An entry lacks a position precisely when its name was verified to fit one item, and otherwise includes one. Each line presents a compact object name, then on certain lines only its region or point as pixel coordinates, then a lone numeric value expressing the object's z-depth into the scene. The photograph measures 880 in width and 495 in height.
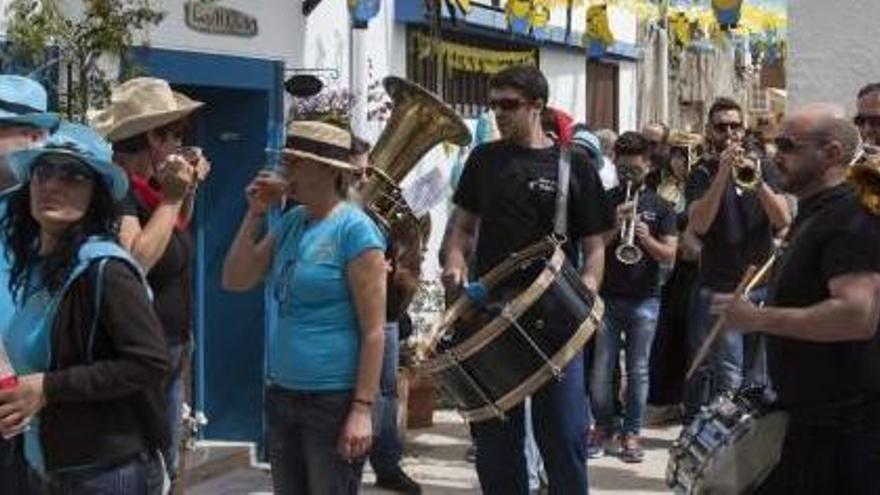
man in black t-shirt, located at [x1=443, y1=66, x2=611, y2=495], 5.62
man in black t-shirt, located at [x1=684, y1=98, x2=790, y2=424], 7.87
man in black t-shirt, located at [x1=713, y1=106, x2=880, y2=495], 4.34
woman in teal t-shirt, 4.48
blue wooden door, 8.23
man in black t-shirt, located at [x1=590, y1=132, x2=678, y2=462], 8.30
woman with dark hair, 3.43
